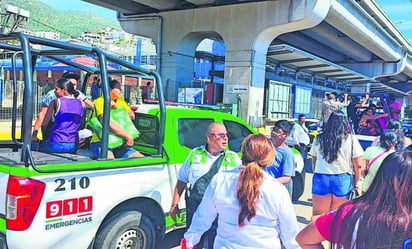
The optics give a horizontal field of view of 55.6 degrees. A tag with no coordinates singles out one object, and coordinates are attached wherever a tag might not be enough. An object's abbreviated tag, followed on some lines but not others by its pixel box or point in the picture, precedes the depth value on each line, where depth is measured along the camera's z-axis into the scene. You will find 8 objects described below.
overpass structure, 18.02
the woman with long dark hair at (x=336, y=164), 4.55
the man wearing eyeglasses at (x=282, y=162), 4.16
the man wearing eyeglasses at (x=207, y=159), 3.48
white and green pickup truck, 3.00
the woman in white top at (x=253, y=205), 2.31
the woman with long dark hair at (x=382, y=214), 1.76
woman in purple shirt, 4.10
